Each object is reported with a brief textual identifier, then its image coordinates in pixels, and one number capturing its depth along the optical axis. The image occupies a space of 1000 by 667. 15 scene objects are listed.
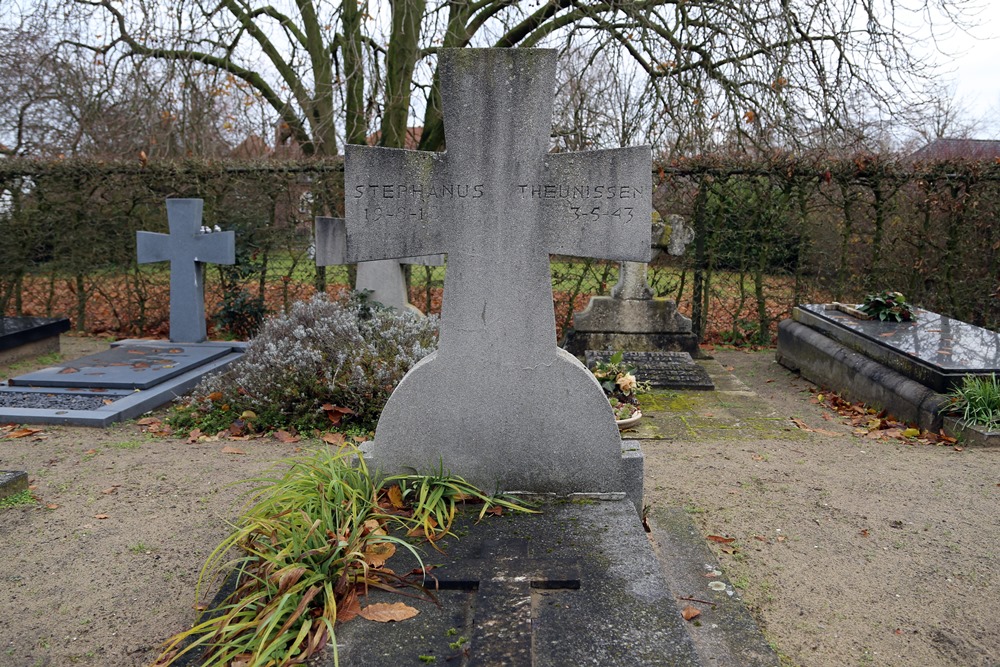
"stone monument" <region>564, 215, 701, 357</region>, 8.36
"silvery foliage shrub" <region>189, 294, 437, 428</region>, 5.88
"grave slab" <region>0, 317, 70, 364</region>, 8.29
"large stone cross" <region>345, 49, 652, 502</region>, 3.14
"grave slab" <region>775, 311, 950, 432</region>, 6.05
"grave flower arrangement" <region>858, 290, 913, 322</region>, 7.83
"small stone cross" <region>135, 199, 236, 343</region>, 8.45
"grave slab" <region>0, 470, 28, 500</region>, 4.33
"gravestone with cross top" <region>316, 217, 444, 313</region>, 8.52
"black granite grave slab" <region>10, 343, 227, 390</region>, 6.84
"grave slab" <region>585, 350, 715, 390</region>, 7.32
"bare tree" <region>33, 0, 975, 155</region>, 9.18
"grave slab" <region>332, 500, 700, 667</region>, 2.09
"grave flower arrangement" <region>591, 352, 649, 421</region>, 6.16
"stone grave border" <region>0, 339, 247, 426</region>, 5.97
